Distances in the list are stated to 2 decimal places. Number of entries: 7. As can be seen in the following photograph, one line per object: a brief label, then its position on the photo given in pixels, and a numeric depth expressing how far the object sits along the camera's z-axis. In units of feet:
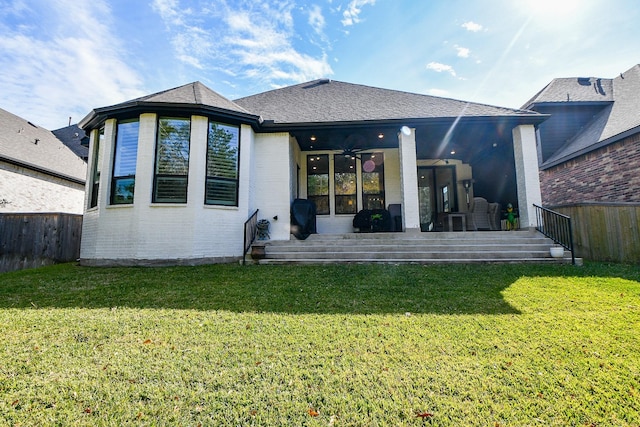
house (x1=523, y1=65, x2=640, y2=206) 28.12
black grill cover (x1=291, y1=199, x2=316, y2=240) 25.09
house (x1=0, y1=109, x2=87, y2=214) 31.04
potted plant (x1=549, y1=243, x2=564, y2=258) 19.80
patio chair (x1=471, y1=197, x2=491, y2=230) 28.76
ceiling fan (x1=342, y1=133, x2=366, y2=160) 26.74
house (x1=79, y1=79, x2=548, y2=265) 21.70
